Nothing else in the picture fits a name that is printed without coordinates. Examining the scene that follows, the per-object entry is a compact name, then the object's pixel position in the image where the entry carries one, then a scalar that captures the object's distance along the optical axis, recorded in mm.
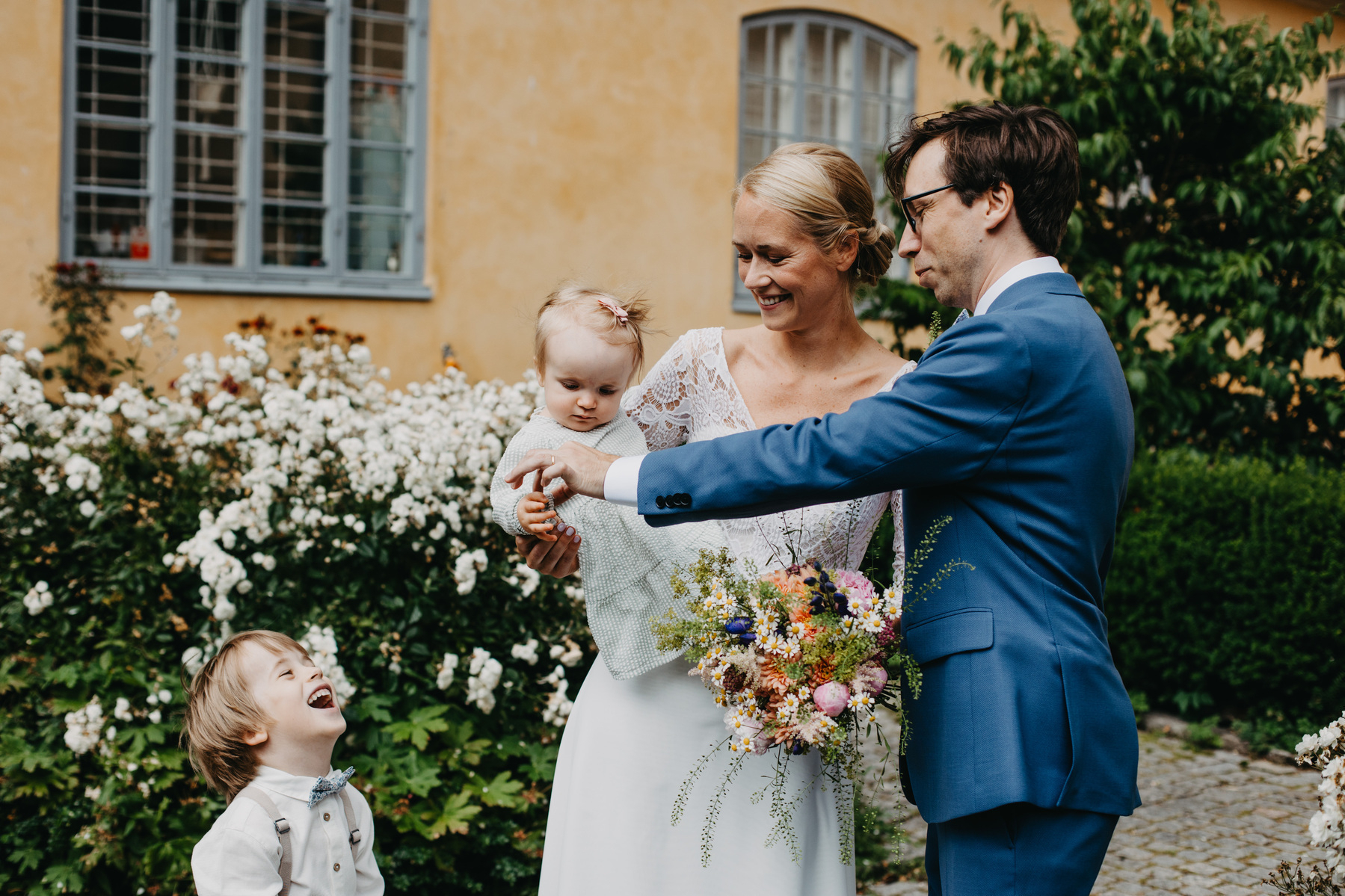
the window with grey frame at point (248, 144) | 7715
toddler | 2309
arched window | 10094
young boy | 2312
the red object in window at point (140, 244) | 7816
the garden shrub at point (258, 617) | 3723
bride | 2311
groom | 1806
